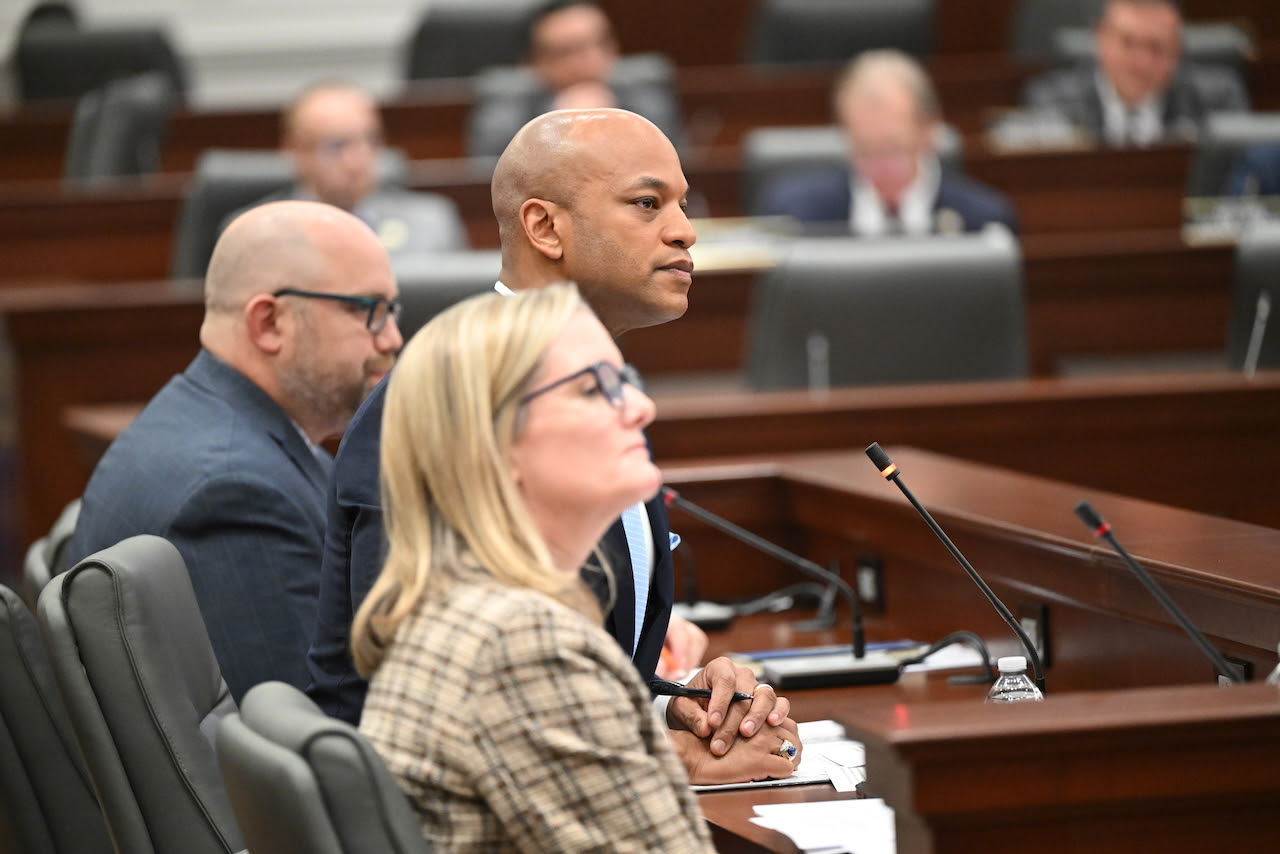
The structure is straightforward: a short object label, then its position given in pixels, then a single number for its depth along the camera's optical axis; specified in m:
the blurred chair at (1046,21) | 16.95
